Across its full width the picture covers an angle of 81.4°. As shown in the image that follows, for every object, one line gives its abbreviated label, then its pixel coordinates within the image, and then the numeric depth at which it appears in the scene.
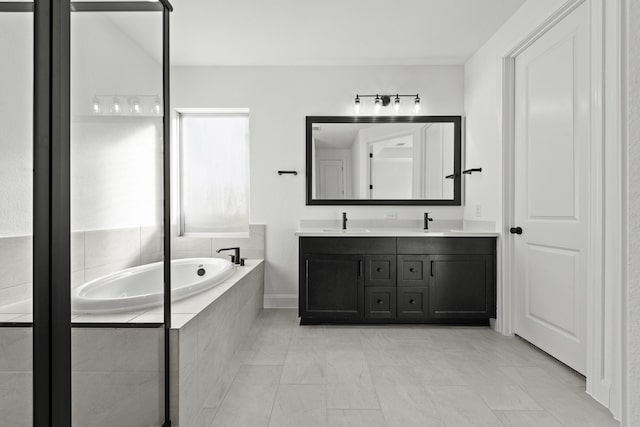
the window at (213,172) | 3.83
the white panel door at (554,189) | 2.10
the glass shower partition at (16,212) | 0.74
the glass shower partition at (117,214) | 1.02
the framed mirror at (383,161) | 3.65
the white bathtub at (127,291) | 1.08
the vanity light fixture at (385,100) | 3.57
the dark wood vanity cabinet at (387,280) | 3.04
